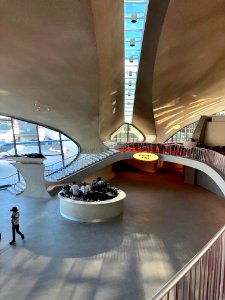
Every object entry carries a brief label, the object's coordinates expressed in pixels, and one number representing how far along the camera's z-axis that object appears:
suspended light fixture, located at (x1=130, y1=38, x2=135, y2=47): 9.68
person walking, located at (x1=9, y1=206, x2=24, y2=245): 8.81
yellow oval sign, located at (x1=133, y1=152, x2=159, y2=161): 13.90
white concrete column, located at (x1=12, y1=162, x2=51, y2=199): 14.06
